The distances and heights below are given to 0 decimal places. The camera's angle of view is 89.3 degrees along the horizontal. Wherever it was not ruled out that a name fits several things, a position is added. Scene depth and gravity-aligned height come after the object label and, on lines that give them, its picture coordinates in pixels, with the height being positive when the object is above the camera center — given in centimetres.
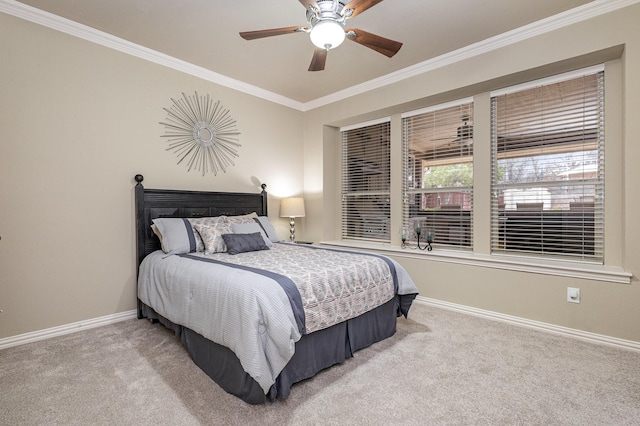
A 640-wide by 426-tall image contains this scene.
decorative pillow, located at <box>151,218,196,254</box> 306 -23
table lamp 455 +5
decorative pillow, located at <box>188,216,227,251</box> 320 -12
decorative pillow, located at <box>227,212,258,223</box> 358 -9
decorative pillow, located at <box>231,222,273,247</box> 339 -19
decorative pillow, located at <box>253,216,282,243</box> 385 -21
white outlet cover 276 -73
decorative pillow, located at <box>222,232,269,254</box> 308 -31
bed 180 -59
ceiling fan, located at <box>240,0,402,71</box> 206 +125
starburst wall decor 362 +92
